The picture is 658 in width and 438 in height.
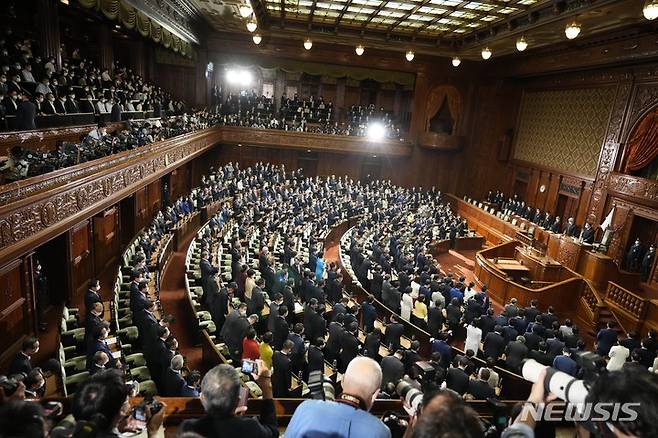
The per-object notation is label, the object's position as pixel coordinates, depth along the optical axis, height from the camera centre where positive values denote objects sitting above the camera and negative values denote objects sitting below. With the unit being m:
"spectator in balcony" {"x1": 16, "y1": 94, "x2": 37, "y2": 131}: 6.09 -0.32
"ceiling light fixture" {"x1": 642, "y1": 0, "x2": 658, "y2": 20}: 5.71 +1.98
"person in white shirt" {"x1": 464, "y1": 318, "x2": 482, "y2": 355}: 6.65 -3.19
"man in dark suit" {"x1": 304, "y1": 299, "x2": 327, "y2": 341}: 6.46 -3.10
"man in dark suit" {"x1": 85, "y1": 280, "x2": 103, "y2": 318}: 5.71 -2.71
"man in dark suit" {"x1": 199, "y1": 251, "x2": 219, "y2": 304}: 6.98 -2.76
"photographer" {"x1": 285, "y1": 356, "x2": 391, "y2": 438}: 1.55 -1.10
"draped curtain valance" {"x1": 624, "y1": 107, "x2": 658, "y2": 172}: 11.24 +0.27
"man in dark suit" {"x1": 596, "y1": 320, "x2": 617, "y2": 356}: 7.09 -3.22
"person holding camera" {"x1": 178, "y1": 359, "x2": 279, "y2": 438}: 1.71 -1.24
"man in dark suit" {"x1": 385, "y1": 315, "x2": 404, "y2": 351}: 6.33 -3.09
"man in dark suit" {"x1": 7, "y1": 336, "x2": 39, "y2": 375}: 3.99 -2.58
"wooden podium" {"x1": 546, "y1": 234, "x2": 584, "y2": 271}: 11.13 -2.87
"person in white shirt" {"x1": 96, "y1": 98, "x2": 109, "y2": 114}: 8.85 -0.13
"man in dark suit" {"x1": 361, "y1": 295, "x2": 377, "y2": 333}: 7.08 -3.17
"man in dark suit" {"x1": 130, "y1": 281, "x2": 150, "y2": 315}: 5.55 -2.65
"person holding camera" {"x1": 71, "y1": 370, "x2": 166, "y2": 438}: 1.57 -1.18
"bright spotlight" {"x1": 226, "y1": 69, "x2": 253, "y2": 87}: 19.56 +1.72
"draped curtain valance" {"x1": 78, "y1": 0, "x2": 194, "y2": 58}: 8.31 +1.91
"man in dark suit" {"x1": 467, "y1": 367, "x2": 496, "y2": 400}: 4.52 -2.70
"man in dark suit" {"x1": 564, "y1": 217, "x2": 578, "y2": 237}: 12.95 -2.56
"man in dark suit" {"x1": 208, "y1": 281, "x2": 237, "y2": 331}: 6.36 -2.94
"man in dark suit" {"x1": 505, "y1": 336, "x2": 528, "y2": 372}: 5.86 -2.98
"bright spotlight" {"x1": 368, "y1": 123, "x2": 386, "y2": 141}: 19.02 -0.19
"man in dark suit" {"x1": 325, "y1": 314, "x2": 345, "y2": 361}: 5.88 -3.07
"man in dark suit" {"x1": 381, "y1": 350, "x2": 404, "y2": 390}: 4.62 -2.65
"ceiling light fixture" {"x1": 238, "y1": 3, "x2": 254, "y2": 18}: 8.71 +2.15
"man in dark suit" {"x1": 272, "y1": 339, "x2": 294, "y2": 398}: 4.70 -2.85
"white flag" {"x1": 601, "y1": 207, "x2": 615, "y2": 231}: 11.99 -2.02
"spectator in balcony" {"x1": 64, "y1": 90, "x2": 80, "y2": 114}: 7.76 -0.15
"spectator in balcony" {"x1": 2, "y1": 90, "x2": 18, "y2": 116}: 6.07 -0.18
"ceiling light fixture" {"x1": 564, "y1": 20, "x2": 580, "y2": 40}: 7.53 +2.09
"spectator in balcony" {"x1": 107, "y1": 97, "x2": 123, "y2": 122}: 9.18 -0.23
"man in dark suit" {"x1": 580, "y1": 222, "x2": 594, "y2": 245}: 12.09 -2.51
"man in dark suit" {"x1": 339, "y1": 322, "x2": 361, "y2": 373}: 5.64 -2.98
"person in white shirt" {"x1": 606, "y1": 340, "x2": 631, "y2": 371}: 6.28 -3.06
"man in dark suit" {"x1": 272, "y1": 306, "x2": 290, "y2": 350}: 6.00 -3.04
